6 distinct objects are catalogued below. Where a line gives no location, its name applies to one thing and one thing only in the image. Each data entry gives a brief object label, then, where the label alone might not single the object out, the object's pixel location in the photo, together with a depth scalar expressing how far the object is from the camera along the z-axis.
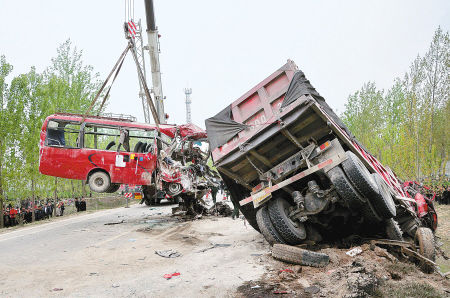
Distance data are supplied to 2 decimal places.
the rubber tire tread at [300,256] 4.44
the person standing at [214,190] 12.96
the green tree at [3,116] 15.66
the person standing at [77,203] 21.28
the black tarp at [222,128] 5.36
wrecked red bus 10.21
